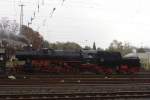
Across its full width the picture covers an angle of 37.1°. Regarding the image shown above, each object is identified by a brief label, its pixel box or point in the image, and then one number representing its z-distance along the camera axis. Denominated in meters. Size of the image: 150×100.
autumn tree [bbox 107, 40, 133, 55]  82.27
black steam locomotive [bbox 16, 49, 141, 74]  21.56
